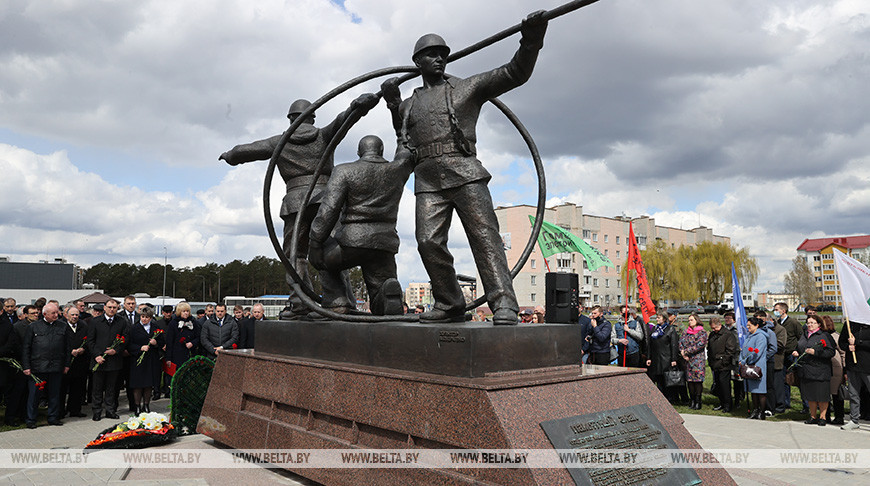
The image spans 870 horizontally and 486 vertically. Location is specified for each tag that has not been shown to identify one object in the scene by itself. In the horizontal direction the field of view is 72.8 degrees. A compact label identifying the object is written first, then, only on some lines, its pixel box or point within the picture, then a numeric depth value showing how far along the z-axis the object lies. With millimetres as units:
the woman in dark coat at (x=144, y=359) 9531
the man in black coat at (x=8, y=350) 9023
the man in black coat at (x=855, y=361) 8547
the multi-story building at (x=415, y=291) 169325
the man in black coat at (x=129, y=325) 9891
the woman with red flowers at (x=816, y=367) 8852
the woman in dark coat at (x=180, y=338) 10922
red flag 11914
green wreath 7344
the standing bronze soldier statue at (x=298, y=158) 7398
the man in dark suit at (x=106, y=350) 9422
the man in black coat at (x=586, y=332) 11023
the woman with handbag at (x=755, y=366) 9320
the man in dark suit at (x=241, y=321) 11438
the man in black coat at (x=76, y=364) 9805
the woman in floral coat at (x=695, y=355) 10500
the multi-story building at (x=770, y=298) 119950
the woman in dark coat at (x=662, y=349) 10930
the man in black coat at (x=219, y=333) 10914
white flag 8352
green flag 13195
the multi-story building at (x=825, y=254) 106750
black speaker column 7012
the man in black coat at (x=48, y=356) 8969
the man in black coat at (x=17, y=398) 9195
